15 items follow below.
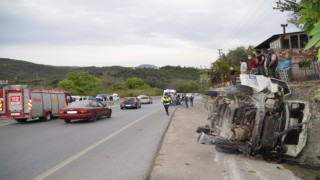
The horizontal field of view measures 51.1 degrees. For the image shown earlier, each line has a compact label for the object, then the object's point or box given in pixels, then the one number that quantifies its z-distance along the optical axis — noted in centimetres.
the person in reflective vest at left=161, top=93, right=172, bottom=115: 2509
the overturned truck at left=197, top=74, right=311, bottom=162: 777
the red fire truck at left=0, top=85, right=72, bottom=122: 1966
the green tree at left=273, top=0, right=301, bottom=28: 1730
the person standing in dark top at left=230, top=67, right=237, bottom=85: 1417
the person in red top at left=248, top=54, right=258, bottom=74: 1293
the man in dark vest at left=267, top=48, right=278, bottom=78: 1113
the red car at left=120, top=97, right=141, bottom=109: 3634
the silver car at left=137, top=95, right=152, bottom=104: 5325
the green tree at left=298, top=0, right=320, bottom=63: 242
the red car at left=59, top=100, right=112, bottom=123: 1852
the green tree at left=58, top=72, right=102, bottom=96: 8842
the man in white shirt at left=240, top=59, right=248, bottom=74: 1284
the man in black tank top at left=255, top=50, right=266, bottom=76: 1191
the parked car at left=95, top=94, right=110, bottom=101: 6097
